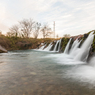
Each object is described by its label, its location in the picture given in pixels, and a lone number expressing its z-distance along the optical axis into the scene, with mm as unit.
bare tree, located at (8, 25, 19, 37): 37156
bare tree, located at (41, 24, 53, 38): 38838
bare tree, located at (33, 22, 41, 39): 40031
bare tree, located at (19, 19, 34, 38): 38219
